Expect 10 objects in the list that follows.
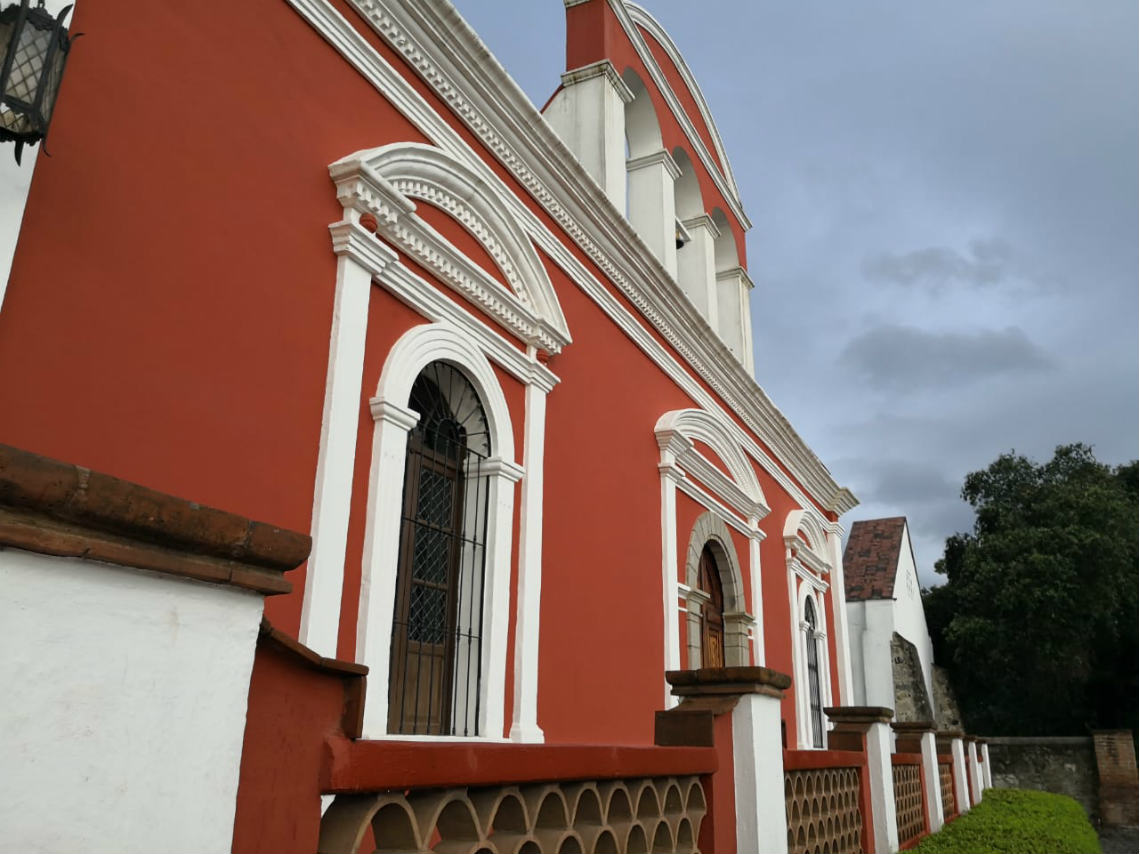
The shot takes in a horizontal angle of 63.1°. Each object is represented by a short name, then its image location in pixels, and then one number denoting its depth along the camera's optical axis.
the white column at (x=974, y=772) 11.33
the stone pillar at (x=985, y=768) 13.28
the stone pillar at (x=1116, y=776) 16.08
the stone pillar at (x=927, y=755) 7.66
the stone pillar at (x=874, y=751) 5.47
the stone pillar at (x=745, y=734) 3.11
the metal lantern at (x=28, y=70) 2.58
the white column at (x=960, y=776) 9.56
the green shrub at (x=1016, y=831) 6.41
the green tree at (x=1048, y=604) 18.08
